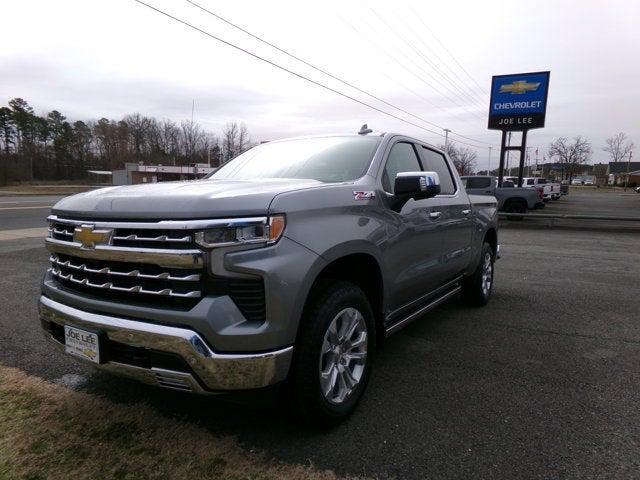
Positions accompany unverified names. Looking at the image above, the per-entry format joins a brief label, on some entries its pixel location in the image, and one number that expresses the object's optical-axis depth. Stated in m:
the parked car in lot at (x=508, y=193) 18.61
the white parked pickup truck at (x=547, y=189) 28.59
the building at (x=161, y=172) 68.38
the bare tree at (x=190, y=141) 93.06
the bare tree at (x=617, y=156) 99.44
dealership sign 19.66
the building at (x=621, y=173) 107.94
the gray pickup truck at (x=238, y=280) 2.23
